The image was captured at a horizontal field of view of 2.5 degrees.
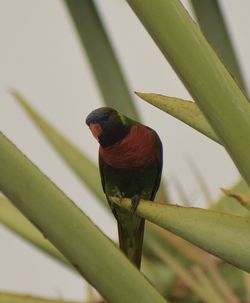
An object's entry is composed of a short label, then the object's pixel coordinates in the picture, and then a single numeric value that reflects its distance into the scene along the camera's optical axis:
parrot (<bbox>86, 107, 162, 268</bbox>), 7.00
